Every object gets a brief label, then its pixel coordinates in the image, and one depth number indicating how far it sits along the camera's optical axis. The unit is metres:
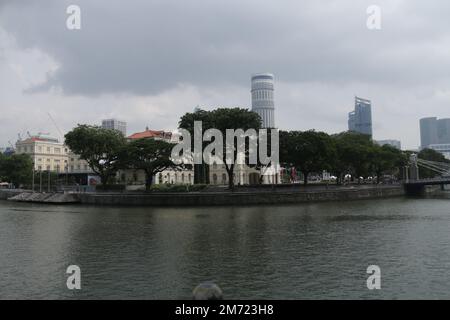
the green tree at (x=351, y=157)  105.62
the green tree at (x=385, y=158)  113.56
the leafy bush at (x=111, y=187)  94.95
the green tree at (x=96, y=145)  88.75
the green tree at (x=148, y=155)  83.75
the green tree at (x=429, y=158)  163.75
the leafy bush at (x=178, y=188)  85.76
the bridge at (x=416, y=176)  107.54
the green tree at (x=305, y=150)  85.94
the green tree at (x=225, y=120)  78.06
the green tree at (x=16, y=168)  122.75
